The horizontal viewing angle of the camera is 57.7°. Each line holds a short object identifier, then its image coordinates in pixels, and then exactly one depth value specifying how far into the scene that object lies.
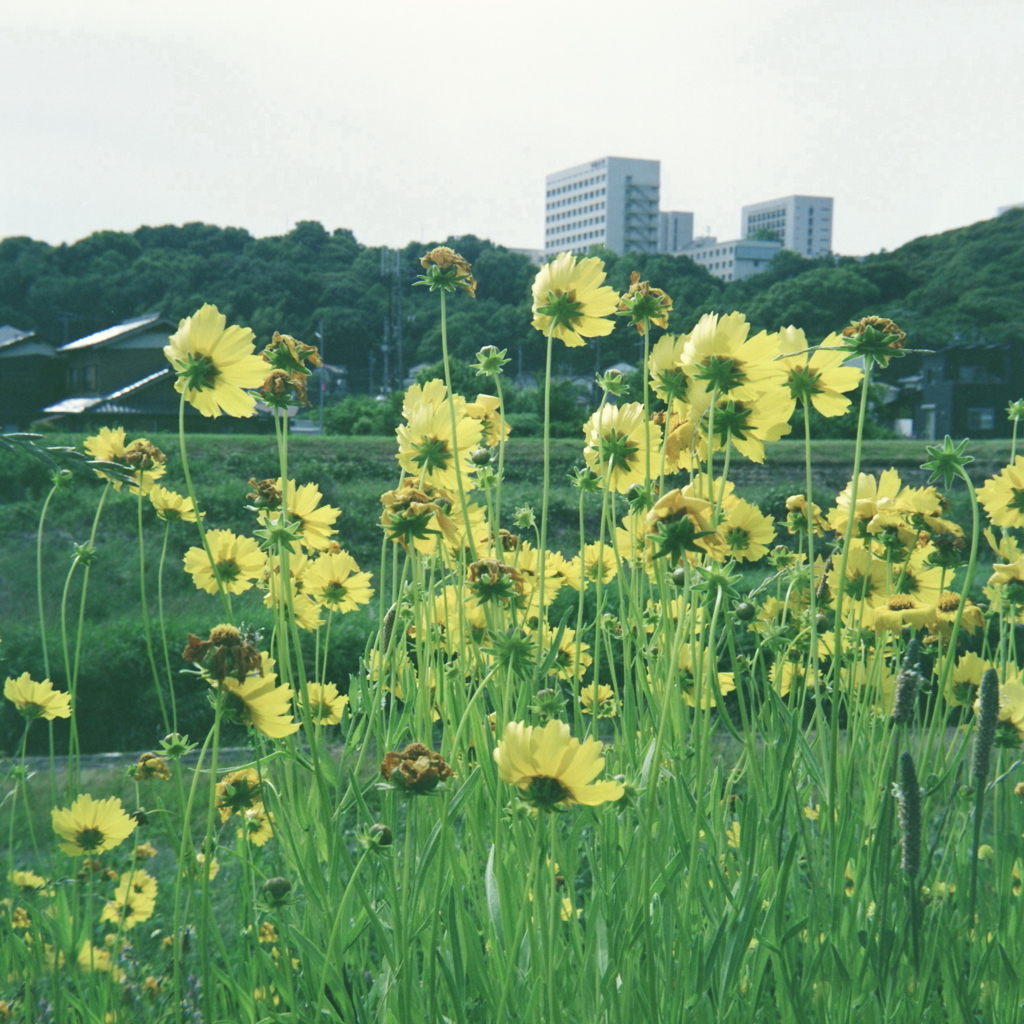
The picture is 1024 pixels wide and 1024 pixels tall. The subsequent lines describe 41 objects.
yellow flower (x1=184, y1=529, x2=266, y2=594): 0.98
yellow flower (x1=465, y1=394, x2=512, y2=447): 1.04
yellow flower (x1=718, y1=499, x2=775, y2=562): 0.98
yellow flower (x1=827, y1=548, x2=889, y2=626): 1.05
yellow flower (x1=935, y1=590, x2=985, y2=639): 0.92
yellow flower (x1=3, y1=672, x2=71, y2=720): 1.15
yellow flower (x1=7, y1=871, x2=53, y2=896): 1.04
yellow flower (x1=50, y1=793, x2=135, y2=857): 0.98
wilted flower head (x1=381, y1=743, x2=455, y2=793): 0.58
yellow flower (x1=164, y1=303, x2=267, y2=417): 0.77
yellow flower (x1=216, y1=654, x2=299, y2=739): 0.64
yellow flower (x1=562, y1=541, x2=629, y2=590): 1.25
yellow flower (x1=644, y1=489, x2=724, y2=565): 0.65
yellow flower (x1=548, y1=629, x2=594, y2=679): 1.19
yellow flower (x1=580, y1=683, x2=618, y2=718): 1.25
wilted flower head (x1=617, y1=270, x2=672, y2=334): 0.93
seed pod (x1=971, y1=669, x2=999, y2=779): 0.63
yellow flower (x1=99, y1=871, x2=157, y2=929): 1.16
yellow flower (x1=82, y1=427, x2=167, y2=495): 1.05
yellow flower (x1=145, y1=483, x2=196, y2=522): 1.08
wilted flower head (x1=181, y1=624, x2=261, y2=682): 0.58
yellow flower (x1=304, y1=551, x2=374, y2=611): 1.11
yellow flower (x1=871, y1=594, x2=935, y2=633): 0.88
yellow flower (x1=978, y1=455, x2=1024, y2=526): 1.02
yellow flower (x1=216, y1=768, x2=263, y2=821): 0.92
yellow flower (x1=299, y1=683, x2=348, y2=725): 1.15
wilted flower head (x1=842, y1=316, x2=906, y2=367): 0.75
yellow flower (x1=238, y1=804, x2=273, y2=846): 0.96
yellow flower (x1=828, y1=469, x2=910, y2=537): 0.94
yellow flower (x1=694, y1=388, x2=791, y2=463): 0.82
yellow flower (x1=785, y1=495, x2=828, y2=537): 1.09
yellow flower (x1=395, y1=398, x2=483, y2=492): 0.92
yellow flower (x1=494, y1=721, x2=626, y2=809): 0.56
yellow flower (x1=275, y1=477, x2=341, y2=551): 0.97
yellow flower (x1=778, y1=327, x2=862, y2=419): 0.86
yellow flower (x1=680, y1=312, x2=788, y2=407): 0.74
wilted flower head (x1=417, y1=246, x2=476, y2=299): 0.90
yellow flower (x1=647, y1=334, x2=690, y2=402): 0.85
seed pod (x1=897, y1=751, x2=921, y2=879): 0.59
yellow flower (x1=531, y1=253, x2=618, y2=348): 0.91
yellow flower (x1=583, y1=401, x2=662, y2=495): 0.93
